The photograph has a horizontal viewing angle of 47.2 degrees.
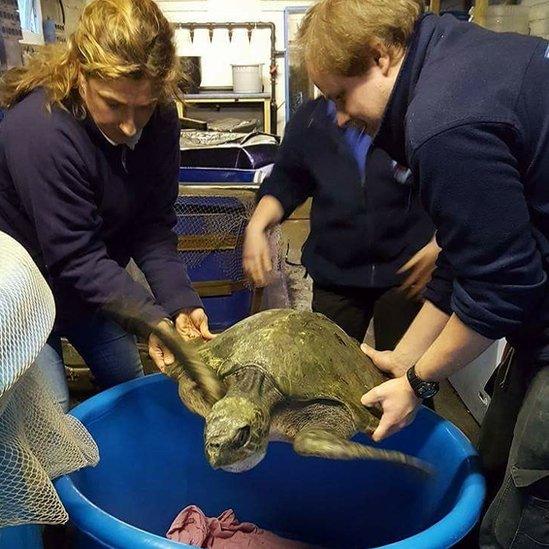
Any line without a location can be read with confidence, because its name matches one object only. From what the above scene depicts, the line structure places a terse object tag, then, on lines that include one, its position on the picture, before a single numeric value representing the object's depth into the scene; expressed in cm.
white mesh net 57
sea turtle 78
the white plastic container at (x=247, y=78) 438
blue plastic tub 98
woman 91
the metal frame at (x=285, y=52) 447
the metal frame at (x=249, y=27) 452
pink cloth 108
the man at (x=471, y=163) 64
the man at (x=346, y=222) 121
